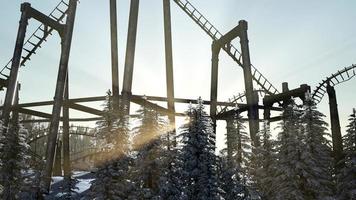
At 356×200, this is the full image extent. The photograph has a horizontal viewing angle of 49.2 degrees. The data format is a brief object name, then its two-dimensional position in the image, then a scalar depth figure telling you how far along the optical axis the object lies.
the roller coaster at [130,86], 24.73
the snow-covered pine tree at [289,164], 21.44
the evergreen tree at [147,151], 19.70
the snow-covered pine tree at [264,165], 24.98
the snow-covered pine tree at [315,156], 21.22
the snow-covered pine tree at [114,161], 19.28
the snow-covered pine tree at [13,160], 22.80
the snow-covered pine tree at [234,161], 22.22
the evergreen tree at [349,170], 20.33
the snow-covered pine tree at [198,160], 19.64
